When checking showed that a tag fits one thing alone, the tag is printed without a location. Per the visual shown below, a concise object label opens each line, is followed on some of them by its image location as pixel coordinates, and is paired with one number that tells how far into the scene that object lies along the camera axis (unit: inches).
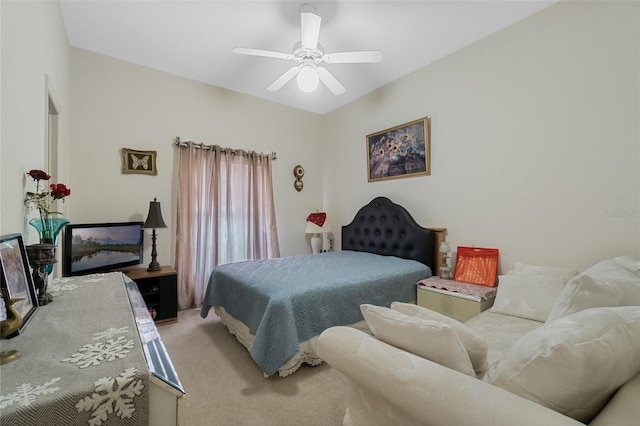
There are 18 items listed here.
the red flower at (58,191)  56.4
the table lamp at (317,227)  162.9
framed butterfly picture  117.9
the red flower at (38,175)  46.9
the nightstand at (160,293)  111.3
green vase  52.8
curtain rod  129.1
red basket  97.5
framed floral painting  122.3
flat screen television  98.3
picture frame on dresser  35.2
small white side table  85.6
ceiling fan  83.4
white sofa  27.6
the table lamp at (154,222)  114.5
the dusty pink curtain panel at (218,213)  130.3
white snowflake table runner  21.8
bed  72.8
